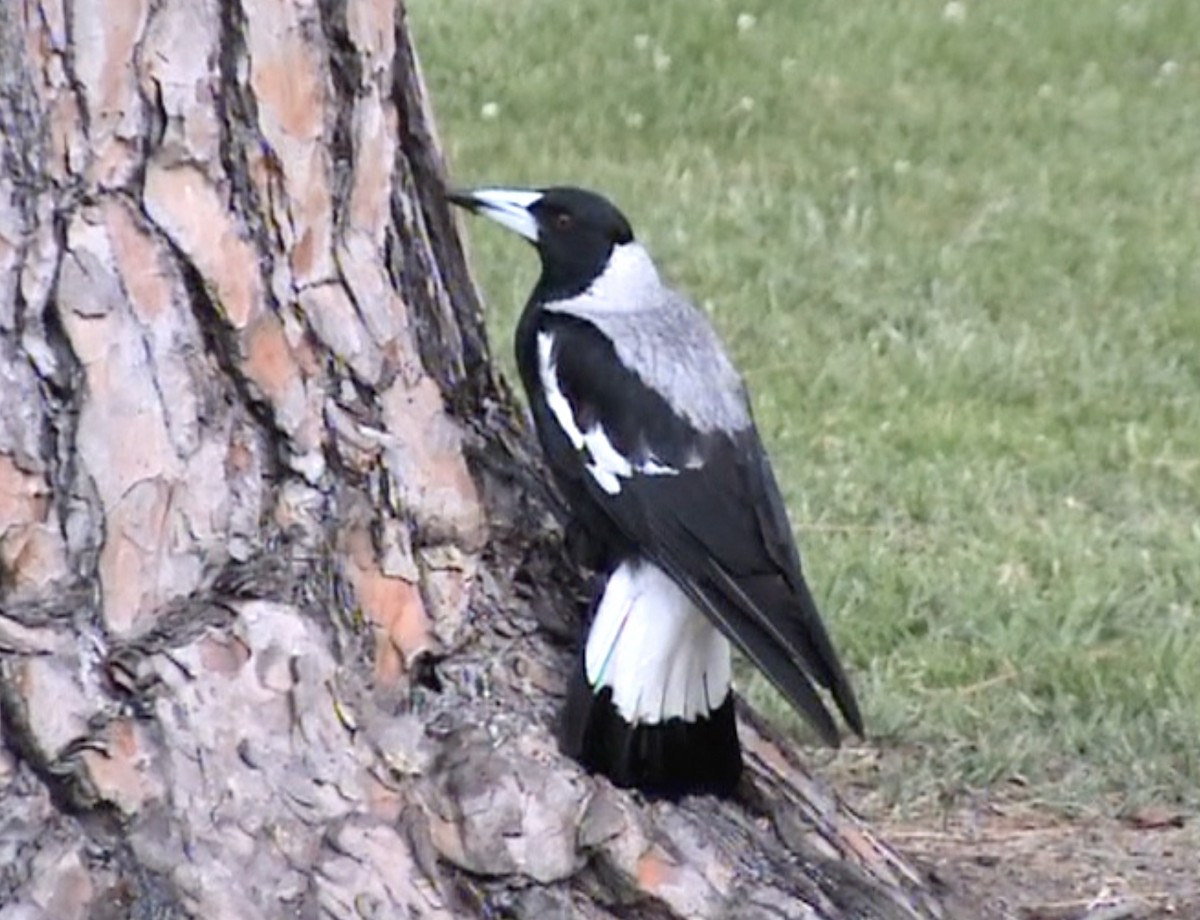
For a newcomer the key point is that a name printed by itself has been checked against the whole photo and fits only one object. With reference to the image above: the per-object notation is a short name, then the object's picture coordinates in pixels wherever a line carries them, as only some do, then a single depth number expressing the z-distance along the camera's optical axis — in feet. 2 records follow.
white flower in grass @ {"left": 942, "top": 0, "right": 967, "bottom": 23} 58.03
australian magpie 18.52
